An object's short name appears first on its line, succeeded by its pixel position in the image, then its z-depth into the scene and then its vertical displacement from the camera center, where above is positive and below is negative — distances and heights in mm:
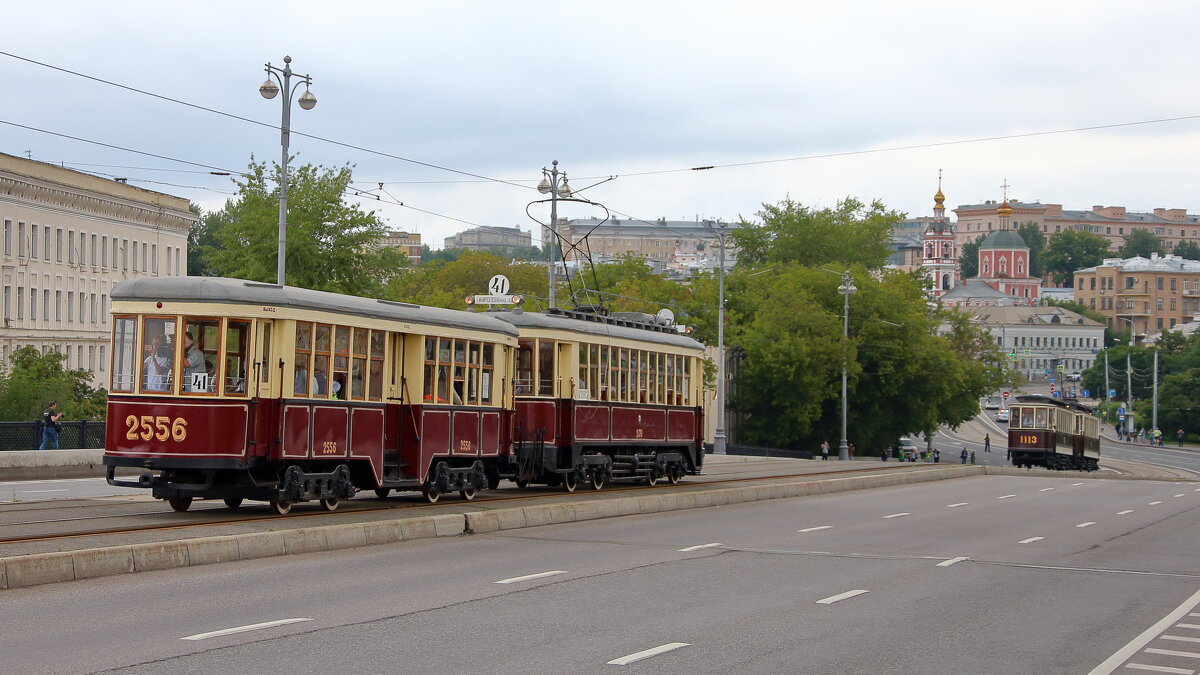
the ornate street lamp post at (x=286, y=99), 31172 +6281
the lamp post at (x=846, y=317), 69375 +4514
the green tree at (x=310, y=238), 52188 +5711
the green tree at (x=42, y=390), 39031 +179
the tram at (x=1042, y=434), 67812 -922
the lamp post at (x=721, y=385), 58375 +894
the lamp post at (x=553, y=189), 41000 +5841
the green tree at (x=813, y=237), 108250 +12332
